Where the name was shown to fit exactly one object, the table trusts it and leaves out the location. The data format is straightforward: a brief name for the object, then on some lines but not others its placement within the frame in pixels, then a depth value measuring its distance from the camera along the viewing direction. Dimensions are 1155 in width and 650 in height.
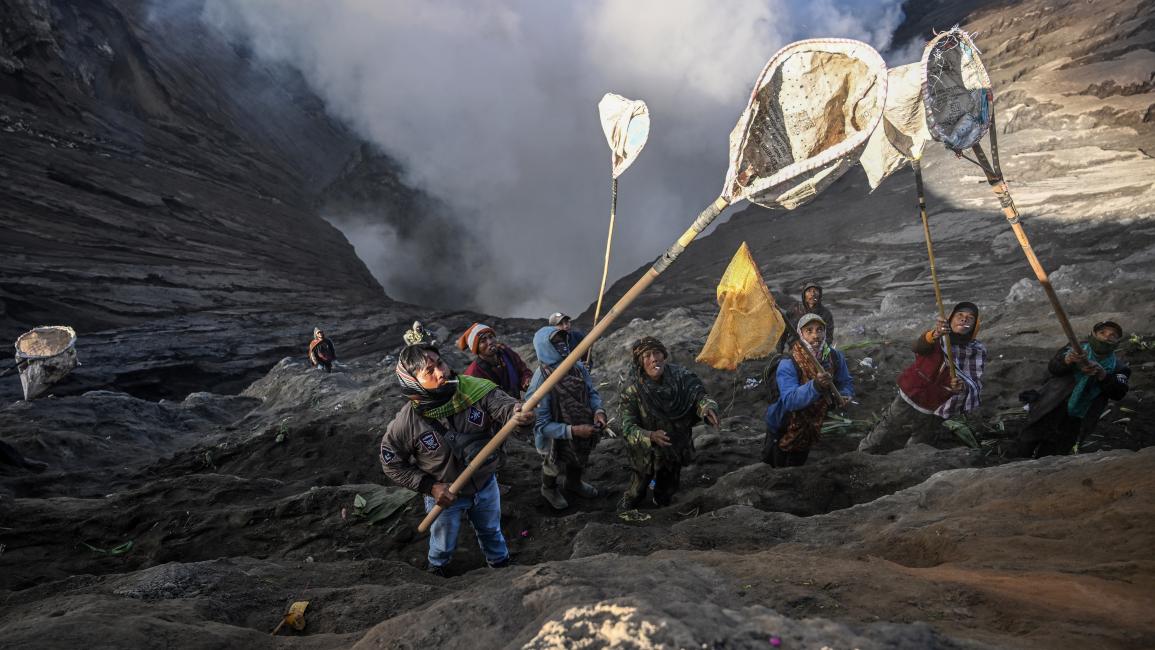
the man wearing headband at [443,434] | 3.03
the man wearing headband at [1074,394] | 3.77
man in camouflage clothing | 3.91
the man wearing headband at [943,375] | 4.44
